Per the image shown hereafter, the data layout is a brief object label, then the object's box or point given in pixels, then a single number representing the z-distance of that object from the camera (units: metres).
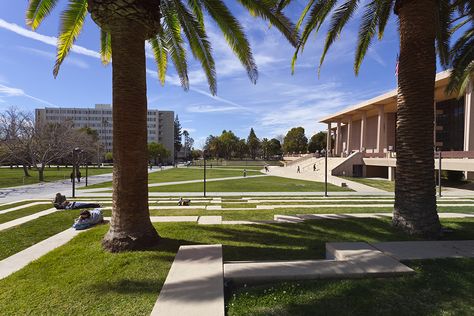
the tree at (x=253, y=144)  118.50
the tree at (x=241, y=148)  118.06
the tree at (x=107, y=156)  101.44
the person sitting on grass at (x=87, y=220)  8.55
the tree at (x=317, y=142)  100.12
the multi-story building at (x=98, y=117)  127.74
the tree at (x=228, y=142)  117.12
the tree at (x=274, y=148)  117.12
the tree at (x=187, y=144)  157.88
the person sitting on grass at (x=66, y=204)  12.39
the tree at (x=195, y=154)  157.25
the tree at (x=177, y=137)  143.62
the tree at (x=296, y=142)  102.88
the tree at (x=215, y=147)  118.50
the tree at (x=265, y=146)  116.72
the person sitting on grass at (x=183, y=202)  14.37
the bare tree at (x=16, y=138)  33.73
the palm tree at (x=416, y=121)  6.70
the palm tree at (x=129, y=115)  5.71
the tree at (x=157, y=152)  93.19
